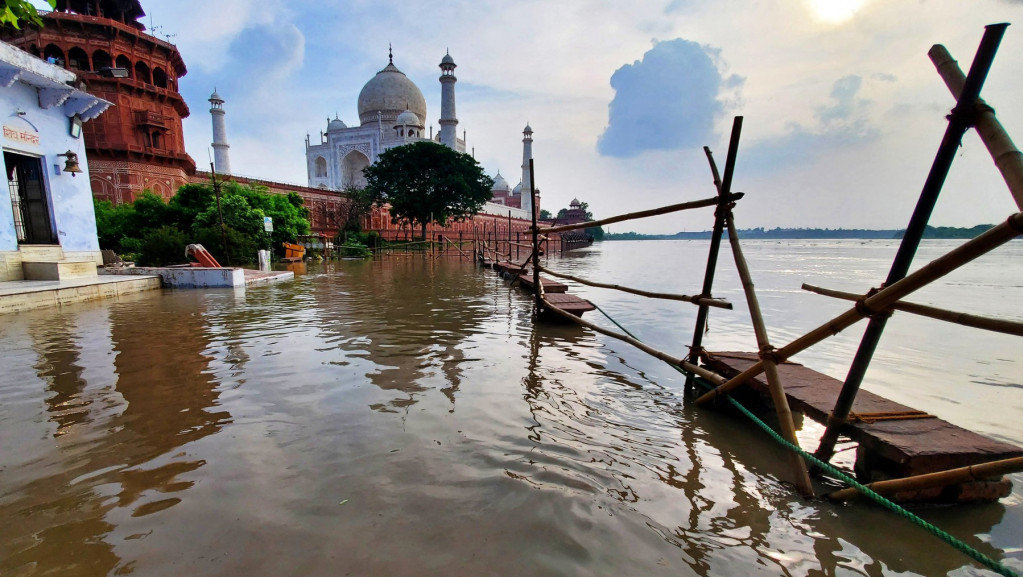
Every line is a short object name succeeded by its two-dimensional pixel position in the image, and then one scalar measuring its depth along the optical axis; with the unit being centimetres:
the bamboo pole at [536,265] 779
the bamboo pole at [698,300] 365
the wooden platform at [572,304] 744
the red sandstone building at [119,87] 2411
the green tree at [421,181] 3616
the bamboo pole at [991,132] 185
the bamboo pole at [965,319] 188
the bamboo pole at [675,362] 354
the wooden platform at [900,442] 228
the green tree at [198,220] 1723
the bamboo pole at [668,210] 360
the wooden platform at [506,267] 1501
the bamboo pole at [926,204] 204
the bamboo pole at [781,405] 256
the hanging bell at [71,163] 1134
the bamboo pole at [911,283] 182
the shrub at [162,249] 1502
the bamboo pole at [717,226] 347
